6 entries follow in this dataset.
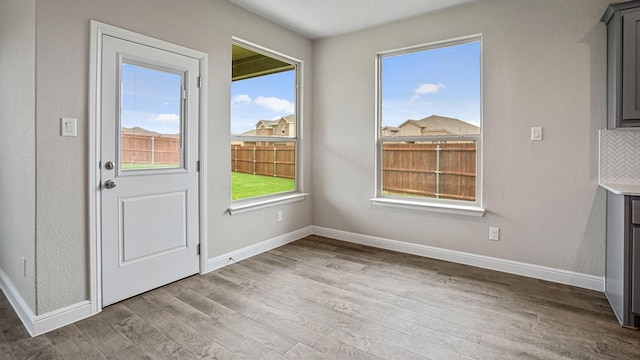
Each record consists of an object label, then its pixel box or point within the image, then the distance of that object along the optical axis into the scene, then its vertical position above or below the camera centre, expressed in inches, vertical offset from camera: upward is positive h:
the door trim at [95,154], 93.0 +6.6
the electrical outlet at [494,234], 129.9 -21.3
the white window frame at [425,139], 134.7 +4.4
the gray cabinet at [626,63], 94.5 +32.8
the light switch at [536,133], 119.5 +16.2
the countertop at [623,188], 87.0 -2.6
